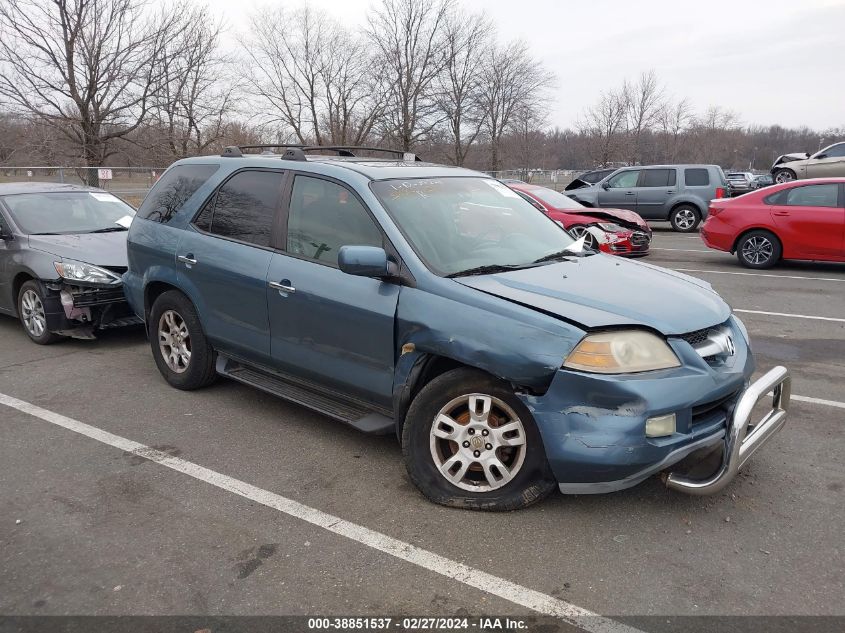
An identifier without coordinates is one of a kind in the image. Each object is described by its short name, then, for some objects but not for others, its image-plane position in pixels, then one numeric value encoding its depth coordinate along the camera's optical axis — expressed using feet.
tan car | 60.59
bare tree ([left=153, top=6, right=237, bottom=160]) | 79.30
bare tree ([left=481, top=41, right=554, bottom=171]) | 162.91
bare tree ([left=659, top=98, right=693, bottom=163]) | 193.40
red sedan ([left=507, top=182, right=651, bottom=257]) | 37.27
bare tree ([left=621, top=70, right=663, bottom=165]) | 176.96
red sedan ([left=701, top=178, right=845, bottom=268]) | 32.86
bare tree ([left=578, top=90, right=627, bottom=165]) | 174.09
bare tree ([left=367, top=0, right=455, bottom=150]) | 142.72
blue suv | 9.70
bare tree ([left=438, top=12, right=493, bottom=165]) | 151.33
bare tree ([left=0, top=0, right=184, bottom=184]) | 70.49
